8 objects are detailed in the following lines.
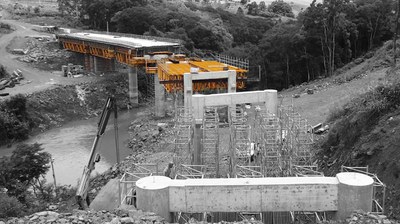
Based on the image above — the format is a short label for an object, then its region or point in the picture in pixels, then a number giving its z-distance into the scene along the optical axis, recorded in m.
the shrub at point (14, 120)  37.59
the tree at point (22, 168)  22.14
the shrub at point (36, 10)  93.43
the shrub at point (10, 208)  17.81
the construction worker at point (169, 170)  19.50
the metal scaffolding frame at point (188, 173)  17.18
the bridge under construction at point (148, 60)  31.66
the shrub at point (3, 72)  47.59
